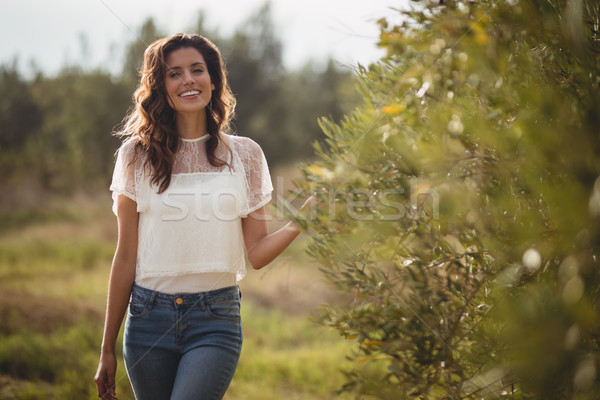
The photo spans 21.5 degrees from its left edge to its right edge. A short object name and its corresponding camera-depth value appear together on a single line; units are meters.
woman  4.00
